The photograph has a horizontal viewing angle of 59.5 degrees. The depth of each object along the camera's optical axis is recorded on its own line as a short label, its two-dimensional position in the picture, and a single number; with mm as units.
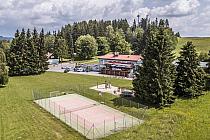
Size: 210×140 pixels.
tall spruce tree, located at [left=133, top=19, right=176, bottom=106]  26129
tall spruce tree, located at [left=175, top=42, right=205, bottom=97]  28418
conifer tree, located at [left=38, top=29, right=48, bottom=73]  49980
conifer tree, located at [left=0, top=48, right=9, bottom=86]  36431
